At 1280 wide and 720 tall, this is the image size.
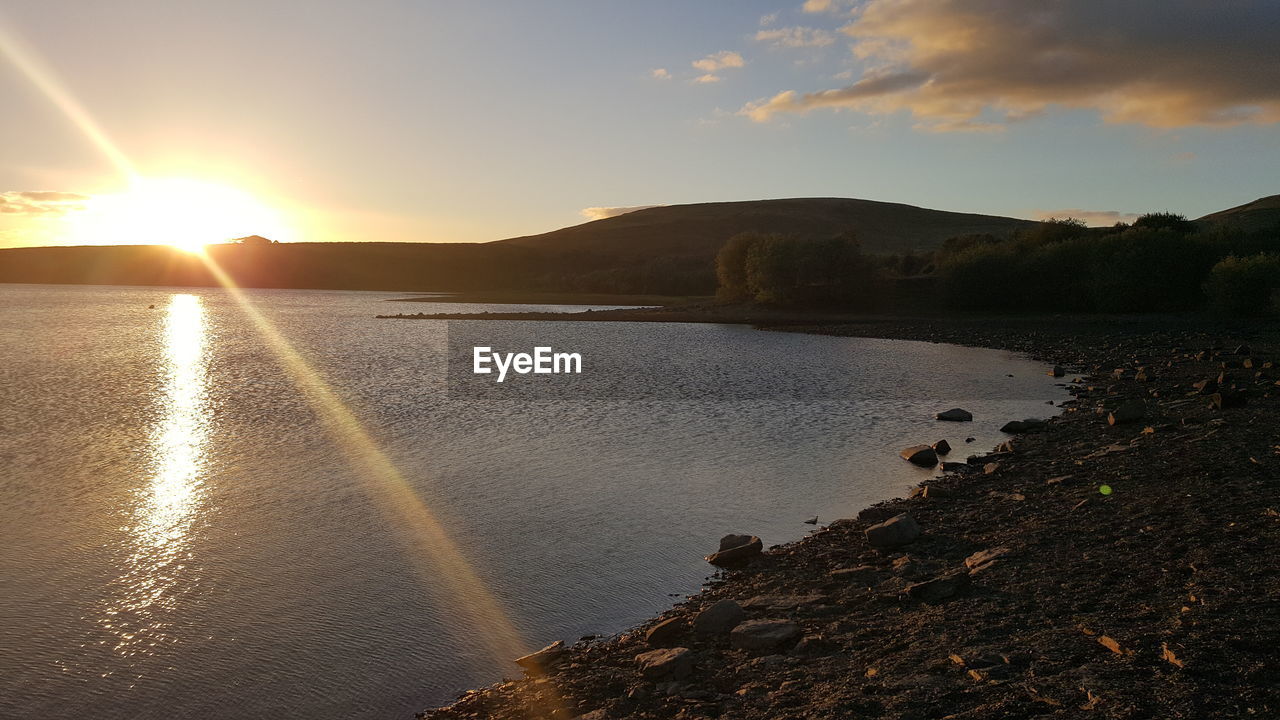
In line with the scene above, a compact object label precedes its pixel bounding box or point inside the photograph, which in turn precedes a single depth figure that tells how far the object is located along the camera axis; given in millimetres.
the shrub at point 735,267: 114625
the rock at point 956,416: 30094
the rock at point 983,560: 12633
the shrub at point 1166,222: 112750
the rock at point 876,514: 16484
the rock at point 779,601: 12125
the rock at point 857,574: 12969
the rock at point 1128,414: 24766
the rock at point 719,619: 11203
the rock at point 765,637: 10578
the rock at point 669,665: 9922
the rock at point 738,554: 14438
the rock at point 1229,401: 25312
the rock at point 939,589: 11664
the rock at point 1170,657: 8234
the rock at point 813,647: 10289
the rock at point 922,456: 22250
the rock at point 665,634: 11047
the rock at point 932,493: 17984
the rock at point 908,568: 12867
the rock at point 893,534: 14391
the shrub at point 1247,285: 68625
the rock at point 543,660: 10734
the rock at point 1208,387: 28875
